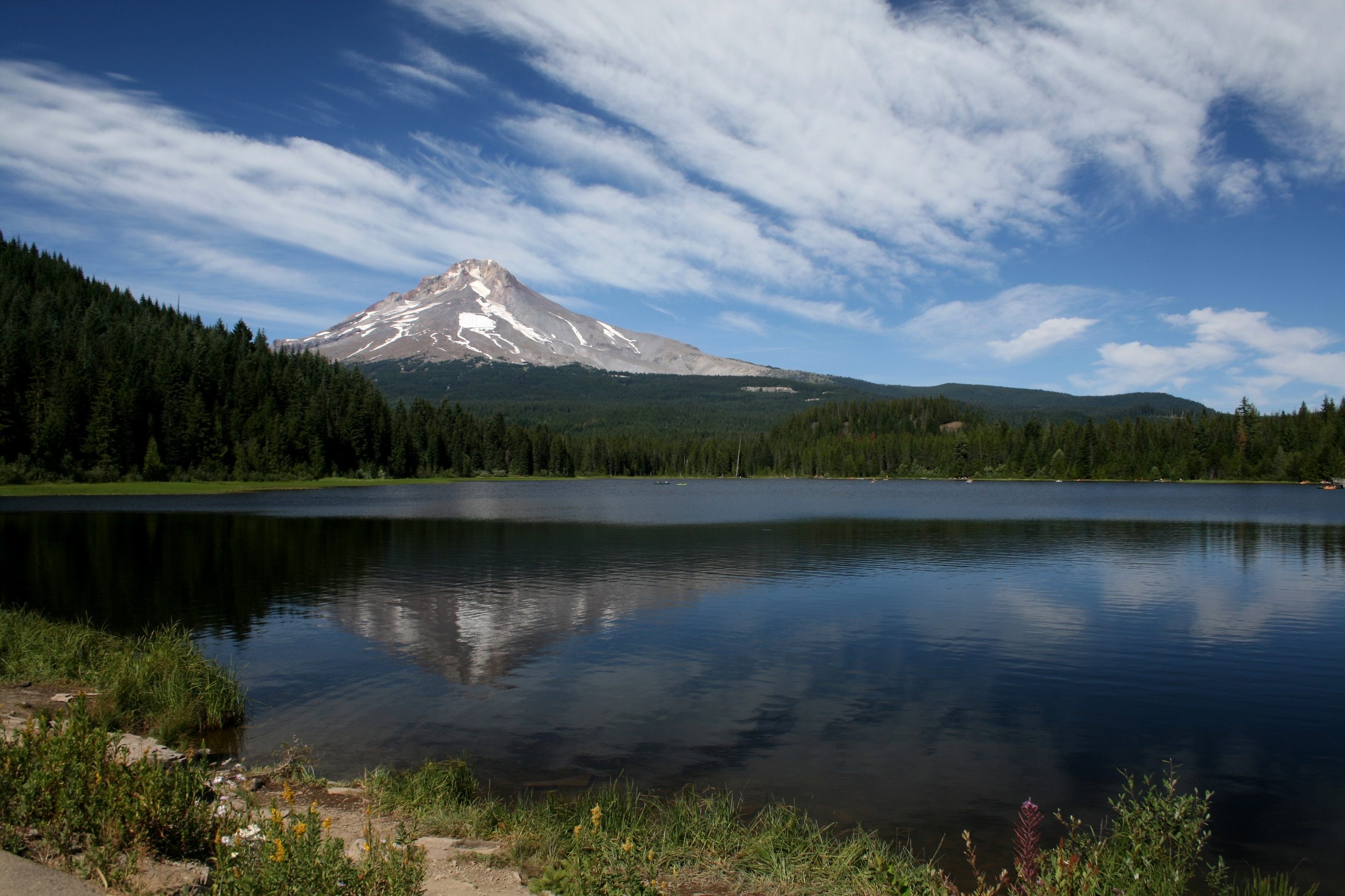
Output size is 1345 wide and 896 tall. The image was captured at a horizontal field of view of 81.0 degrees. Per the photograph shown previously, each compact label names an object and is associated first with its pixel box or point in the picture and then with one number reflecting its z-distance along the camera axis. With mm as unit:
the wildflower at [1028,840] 7594
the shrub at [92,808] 7477
